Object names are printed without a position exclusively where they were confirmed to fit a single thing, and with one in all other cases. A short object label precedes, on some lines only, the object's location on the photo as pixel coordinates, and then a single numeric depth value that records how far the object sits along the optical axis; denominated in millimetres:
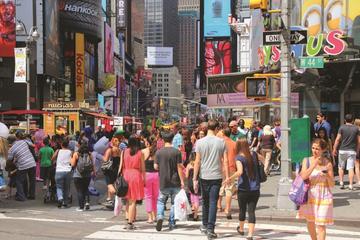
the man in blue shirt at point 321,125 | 15242
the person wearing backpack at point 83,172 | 12508
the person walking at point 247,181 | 9055
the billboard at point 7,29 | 45281
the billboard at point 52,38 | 49906
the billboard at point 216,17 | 117838
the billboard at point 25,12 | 48344
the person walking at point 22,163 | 14098
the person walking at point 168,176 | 9852
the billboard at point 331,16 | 20469
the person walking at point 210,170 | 9148
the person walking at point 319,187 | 7773
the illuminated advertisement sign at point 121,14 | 134375
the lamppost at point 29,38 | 25998
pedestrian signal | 12258
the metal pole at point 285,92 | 12008
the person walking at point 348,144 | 14117
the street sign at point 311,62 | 12469
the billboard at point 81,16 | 57812
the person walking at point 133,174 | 10109
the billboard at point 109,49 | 88438
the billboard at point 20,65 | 25453
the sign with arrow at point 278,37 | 12109
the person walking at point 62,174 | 13219
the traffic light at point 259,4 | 11500
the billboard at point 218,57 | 111375
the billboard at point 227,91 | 24609
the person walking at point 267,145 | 18047
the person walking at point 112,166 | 12562
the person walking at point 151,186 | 10625
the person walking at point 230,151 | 11531
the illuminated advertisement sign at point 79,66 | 62281
